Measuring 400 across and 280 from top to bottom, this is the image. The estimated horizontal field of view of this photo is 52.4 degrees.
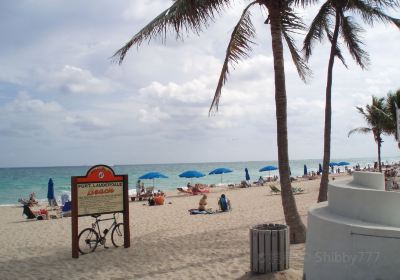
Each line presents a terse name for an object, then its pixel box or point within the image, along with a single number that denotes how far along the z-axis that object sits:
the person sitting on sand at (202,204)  16.18
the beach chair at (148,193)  25.06
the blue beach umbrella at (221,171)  33.91
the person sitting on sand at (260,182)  36.28
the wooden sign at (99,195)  9.02
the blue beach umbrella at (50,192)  23.17
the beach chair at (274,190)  23.69
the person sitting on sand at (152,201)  20.75
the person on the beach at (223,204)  16.05
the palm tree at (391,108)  25.19
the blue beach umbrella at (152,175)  28.06
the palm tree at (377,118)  27.25
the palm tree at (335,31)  11.41
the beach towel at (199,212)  15.77
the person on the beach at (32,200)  24.68
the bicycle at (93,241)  9.21
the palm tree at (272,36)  7.98
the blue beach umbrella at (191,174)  30.41
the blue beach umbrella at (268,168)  40.66
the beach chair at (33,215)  16.69
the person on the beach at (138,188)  25.60
